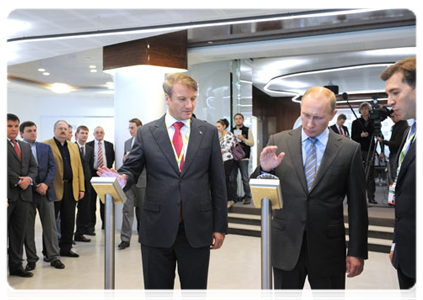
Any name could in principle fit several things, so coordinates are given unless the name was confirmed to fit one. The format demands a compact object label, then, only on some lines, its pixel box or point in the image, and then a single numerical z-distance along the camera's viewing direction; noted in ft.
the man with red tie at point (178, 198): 7.23
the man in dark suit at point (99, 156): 21.86
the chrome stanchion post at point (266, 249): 6.03
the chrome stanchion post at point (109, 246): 6.56
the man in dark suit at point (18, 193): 14.26
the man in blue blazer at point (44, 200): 15.30
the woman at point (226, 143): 23.34
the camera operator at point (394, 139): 19.49
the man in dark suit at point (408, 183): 5.42
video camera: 19.26
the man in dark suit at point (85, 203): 20.65
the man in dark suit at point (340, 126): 24.54
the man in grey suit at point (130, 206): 19.02
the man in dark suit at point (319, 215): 6.50
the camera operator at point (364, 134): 21.89
